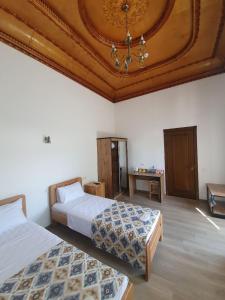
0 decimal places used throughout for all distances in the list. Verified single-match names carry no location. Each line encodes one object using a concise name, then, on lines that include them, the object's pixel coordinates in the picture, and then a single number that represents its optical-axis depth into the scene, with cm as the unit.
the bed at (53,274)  113
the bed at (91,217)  181
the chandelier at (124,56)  198
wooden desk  408
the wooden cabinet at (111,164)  420
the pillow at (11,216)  198
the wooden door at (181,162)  404
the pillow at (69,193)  294
